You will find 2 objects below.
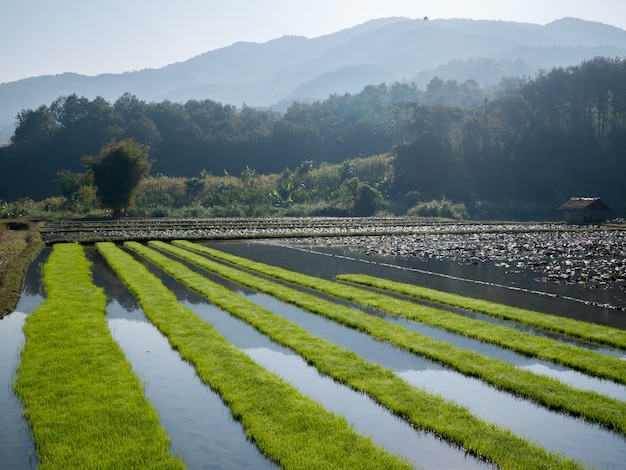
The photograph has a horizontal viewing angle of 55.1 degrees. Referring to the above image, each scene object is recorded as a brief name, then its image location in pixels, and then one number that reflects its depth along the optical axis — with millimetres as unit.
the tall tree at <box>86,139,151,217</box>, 73688
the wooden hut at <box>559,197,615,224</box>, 70125
